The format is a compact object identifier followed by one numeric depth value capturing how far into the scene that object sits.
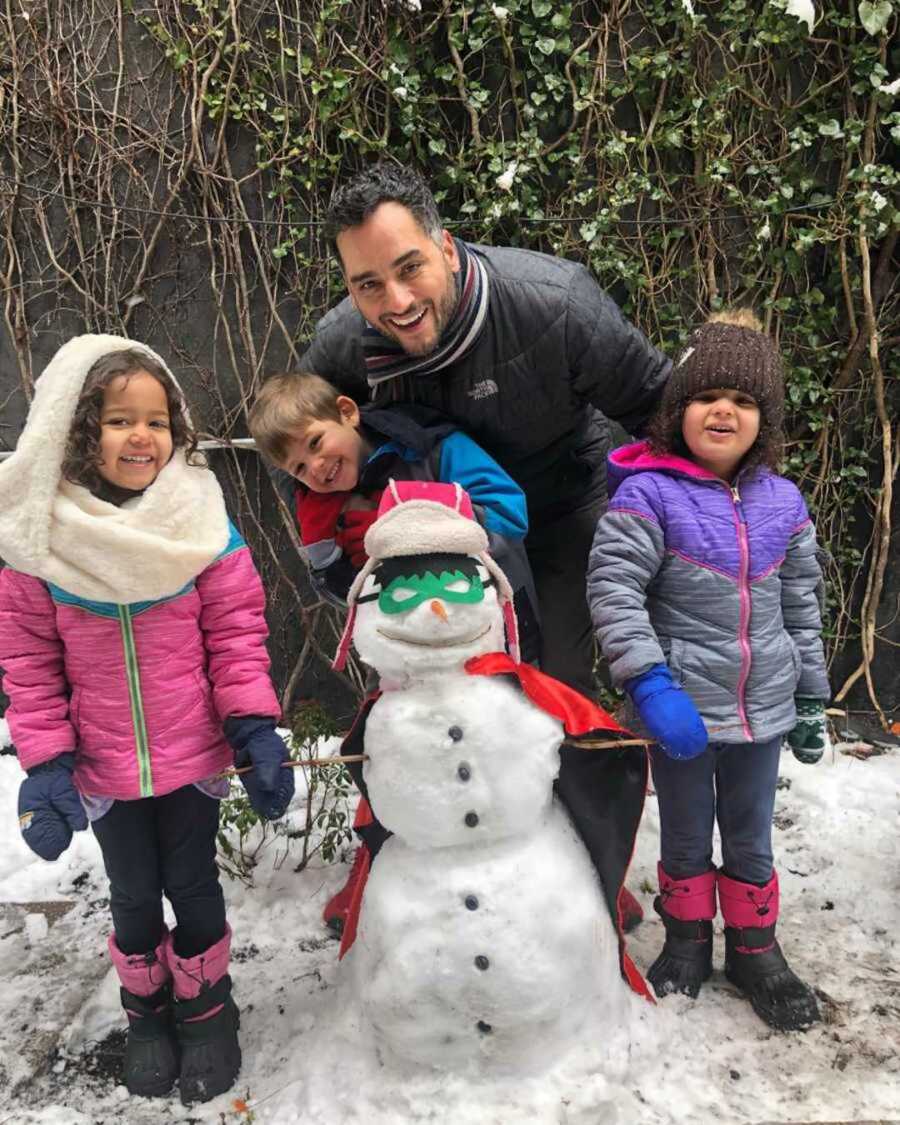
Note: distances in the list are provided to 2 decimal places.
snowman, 1.56
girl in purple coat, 1.81
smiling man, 1.81
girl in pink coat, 1.59
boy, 1.80
